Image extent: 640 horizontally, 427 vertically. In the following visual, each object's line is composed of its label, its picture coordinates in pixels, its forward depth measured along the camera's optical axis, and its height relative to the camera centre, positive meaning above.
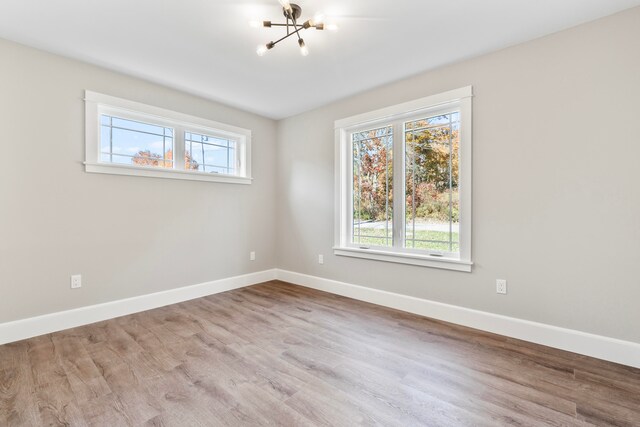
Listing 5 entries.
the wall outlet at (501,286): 2.51 -0.64
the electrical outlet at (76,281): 2.69 -0.63
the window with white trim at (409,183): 2.78 +0.34
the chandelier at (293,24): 1.97 +1.37
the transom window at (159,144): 2.85 +0.82
